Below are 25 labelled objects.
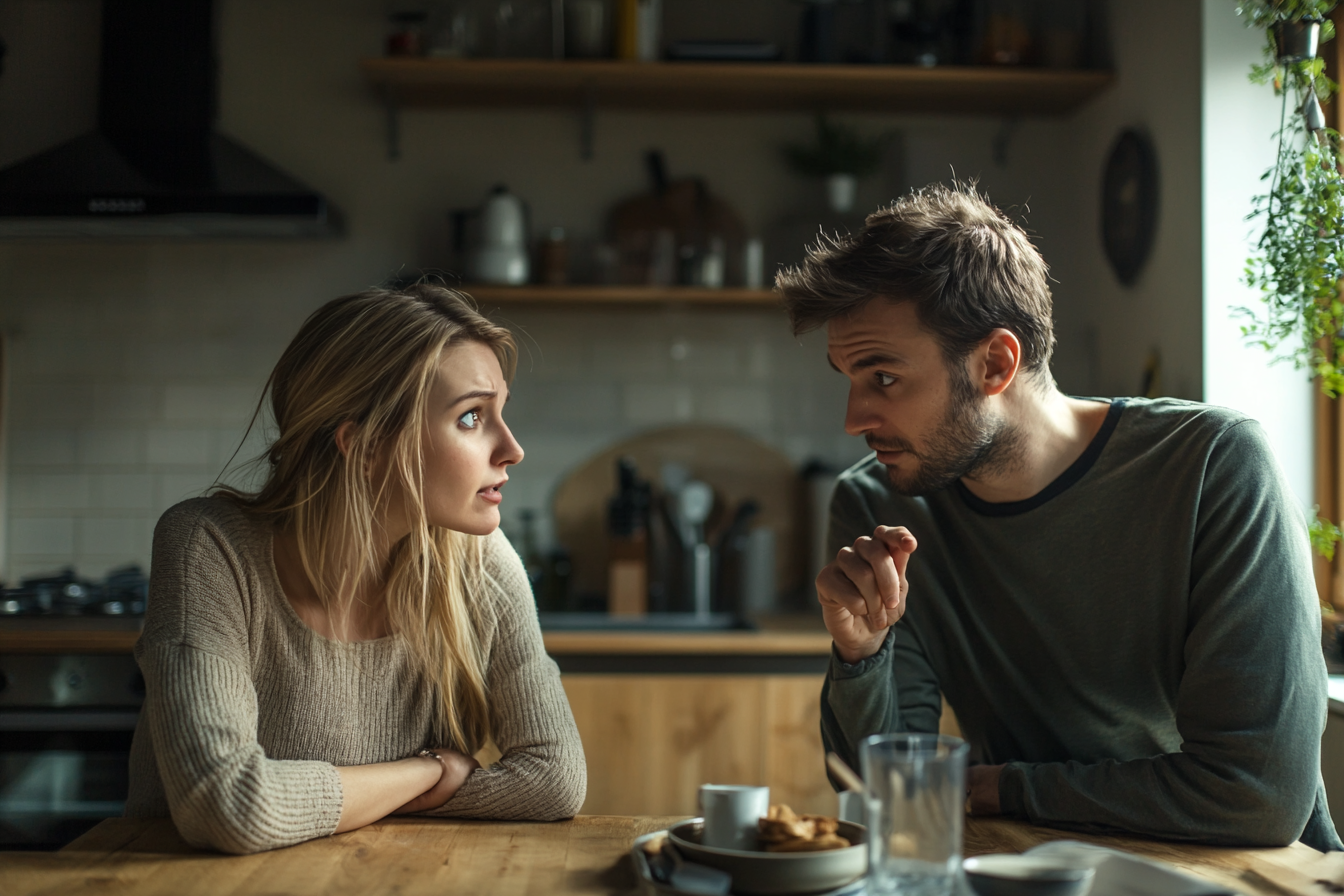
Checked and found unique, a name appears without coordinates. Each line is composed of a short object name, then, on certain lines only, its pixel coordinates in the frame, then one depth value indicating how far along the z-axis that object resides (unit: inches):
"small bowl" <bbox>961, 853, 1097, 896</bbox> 35.9
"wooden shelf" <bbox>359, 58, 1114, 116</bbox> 112.8
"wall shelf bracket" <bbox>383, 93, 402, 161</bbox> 122.2
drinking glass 32.7
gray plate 37.5
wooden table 40.2
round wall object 104.2
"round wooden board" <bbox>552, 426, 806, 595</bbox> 124.7
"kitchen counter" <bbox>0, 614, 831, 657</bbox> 95.9
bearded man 49.8
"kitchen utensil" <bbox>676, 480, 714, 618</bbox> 115.6
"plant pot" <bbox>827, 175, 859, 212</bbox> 121.2
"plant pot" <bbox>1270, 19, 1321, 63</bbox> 66.9
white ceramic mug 39.5
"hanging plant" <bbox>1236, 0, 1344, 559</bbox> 65.4
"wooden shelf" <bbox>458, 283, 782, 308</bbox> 115.5
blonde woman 51.6
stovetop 103.5
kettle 116.0
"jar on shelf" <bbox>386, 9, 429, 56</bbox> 115.4
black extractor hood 104.3
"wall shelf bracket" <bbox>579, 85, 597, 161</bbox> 121.1
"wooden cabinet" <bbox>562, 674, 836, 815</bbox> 98.0
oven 94.9
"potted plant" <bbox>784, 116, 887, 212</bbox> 121.0
